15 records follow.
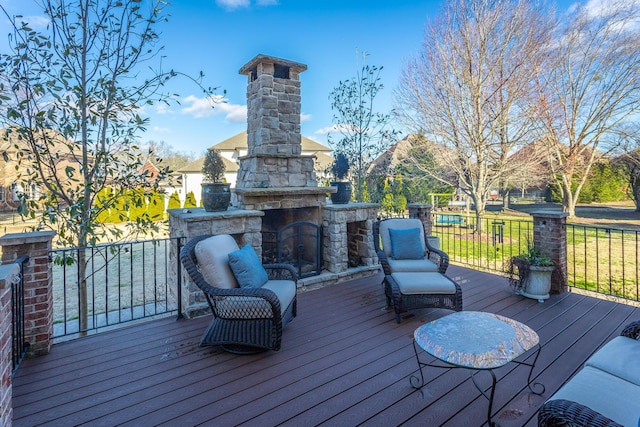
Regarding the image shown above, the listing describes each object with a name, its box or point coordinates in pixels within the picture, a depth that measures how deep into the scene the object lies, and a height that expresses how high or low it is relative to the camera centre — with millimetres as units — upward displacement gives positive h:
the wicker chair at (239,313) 2809 -856
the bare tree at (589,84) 11273 +4518
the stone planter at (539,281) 4035 -842
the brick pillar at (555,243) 4266 -407
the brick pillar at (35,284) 2707 -579
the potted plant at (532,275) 4047 -775
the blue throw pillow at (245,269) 3053 -522
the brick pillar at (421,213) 5723 -18
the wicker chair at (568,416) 1303 -822
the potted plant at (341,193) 5230 +300
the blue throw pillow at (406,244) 4262 -408
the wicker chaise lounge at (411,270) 3492 -689
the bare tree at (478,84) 8883 +3565
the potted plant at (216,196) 4176 +209
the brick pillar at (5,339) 1463 -594
